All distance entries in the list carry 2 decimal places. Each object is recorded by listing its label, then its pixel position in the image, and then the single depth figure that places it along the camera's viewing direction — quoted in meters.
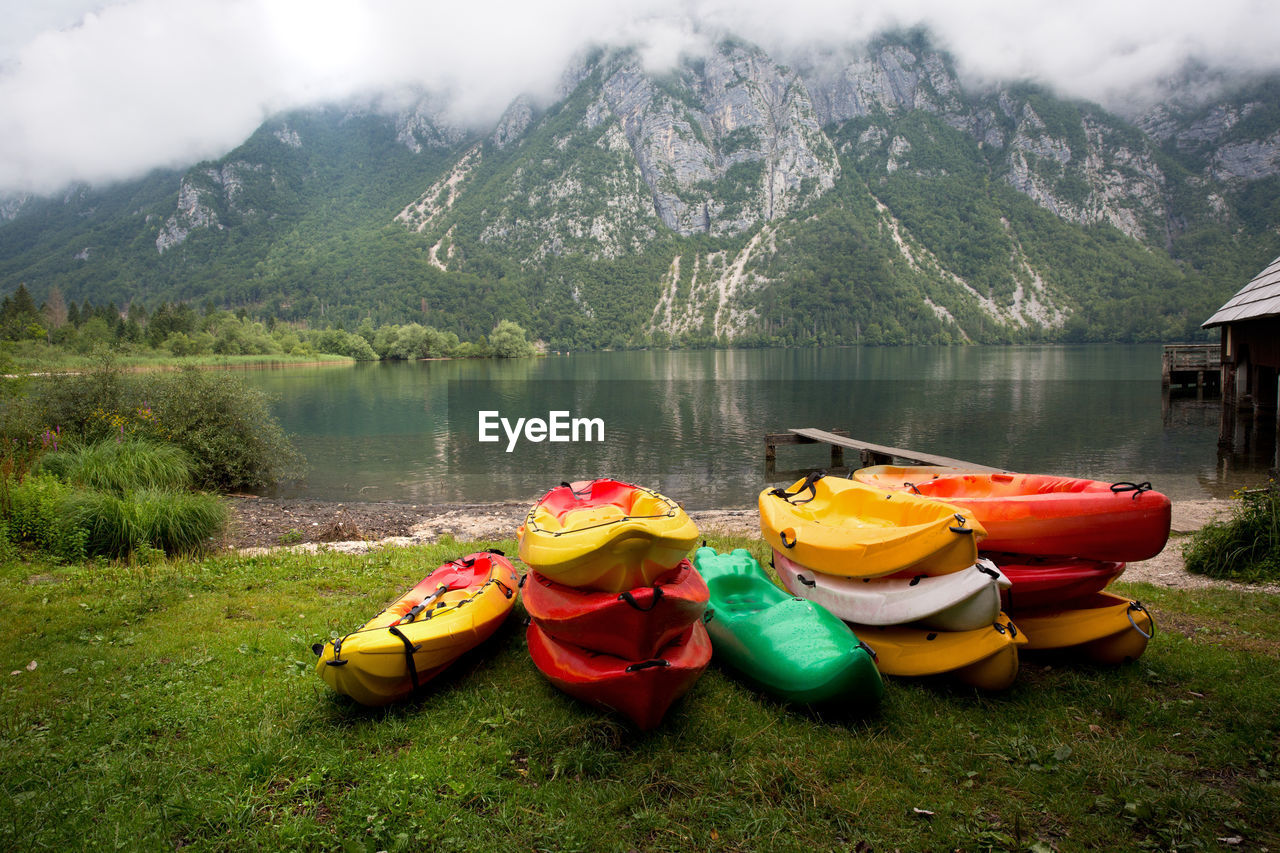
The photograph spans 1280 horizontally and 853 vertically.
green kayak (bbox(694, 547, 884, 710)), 4.68
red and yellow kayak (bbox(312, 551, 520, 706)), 4.69
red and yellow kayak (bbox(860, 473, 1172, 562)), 5.21
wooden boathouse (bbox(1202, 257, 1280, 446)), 14.88
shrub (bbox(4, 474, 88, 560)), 8.73
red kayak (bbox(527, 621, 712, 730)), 4.40
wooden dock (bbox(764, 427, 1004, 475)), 15.87
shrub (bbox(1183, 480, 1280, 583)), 8.62
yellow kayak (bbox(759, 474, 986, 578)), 4.81
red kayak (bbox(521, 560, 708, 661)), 4.33
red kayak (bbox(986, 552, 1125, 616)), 5.33
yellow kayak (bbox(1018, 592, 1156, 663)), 5.41
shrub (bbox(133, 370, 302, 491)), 17.11
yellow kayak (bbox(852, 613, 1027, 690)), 4.91
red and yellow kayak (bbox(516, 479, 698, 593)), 4.34
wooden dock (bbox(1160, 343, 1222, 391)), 38.19
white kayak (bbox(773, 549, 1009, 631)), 4.80
